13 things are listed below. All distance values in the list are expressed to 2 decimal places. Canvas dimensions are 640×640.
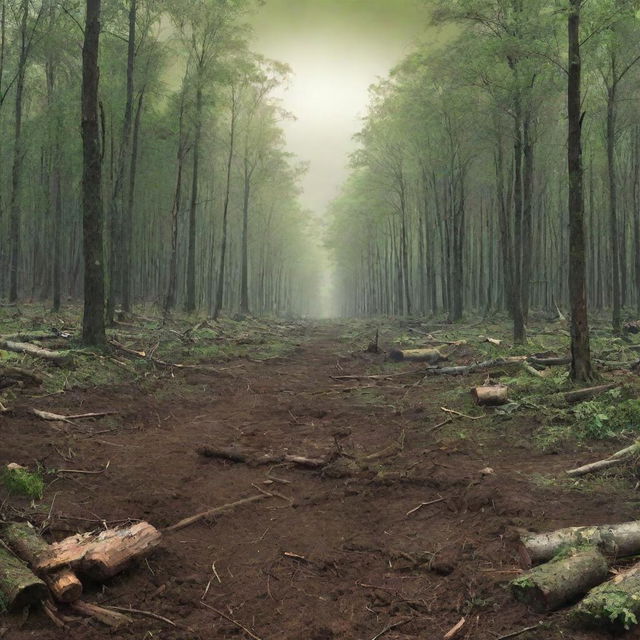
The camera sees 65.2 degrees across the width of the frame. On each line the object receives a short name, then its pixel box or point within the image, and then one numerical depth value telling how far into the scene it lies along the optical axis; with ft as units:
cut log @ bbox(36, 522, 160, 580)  11.57
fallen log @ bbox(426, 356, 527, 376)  33.22
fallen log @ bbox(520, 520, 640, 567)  11.66
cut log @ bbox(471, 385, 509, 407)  25.85
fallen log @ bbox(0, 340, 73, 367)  28.17
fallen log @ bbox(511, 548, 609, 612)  10.23
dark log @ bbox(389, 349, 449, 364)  43.09
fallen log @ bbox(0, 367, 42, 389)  23.61
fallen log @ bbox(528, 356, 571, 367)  31.32
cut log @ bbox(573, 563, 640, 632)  9.10
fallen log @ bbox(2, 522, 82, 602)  10.85
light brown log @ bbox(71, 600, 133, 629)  10.49
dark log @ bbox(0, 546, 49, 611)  10.01
